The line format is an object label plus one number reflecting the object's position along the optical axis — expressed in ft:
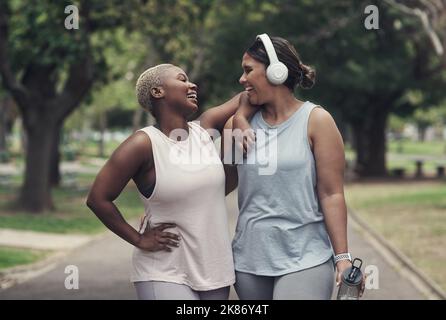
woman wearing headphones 13.05
